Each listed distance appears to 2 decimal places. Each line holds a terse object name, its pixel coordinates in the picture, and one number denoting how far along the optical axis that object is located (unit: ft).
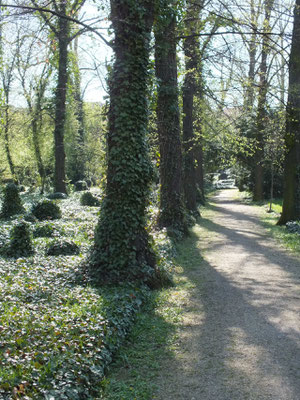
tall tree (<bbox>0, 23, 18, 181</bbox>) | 105.37
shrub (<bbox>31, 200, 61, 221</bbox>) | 44.08
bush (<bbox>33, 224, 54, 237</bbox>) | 35.09
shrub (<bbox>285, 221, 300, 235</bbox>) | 42.77
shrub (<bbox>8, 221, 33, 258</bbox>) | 27.55
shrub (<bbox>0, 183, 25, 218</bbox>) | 46.24
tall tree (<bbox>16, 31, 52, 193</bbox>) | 95.71
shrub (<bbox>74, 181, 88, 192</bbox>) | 105.11
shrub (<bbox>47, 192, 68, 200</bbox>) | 70.64
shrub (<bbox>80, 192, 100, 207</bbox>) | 62.54
